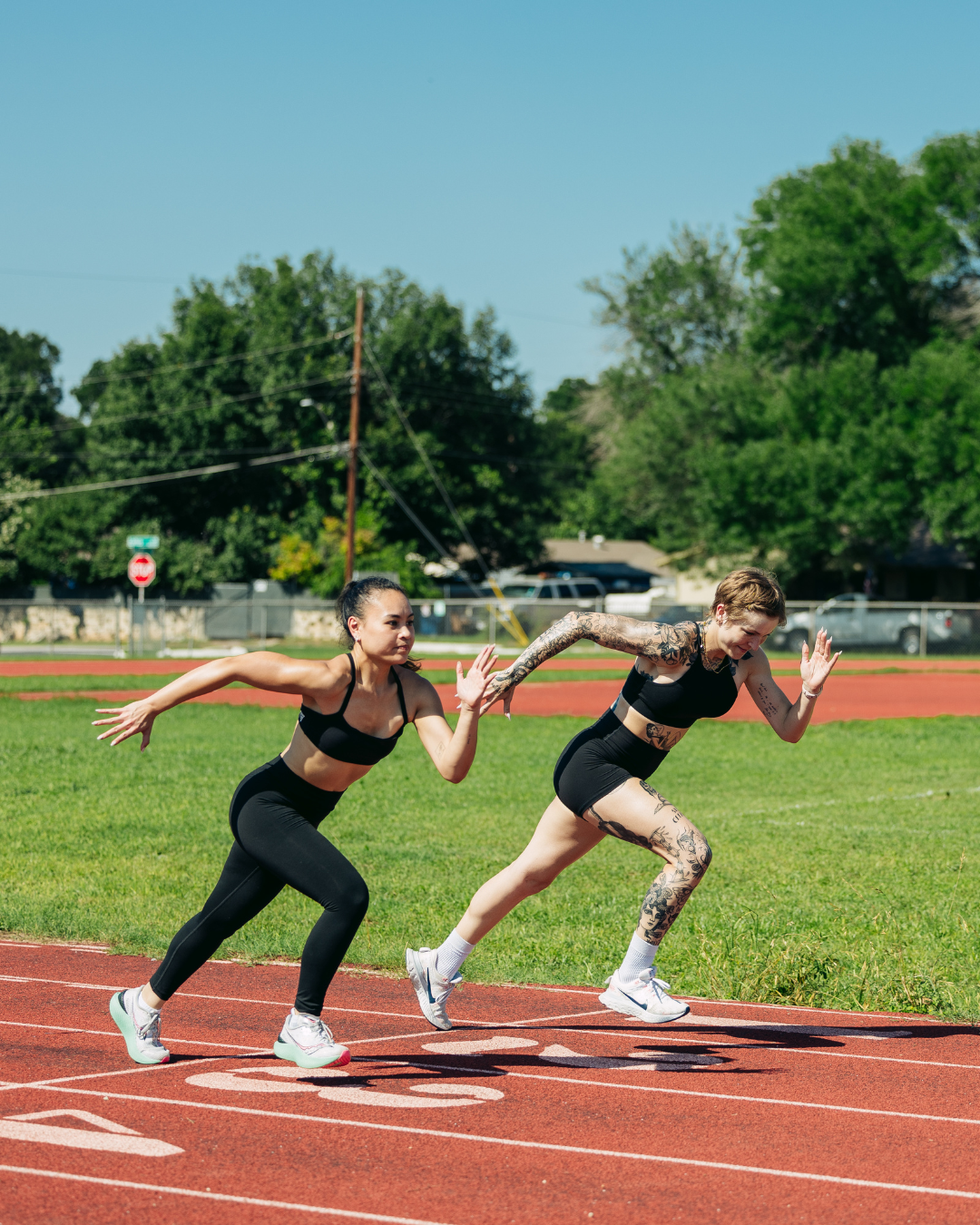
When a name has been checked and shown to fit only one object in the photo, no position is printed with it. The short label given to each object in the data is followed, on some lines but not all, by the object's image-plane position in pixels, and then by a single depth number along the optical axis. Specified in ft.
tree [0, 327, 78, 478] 239.09
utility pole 156.25
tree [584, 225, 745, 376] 220.64
